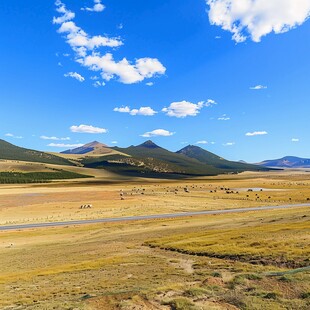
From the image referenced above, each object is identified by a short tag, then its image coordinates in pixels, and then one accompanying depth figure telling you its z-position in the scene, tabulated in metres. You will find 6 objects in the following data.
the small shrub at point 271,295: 21.83
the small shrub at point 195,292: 23.23
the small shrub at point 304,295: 21.93
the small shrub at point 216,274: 30.23
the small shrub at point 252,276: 26.80
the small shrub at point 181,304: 20.68
